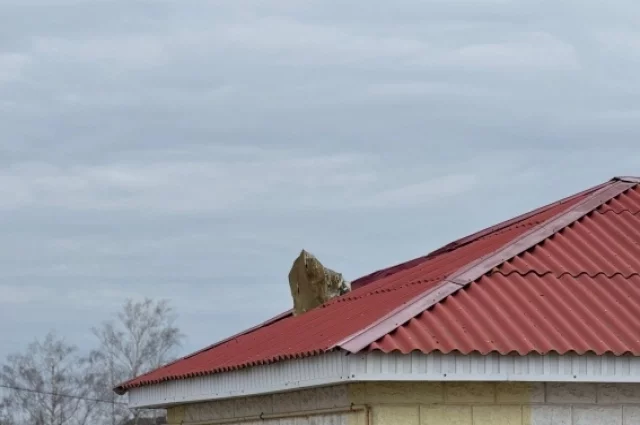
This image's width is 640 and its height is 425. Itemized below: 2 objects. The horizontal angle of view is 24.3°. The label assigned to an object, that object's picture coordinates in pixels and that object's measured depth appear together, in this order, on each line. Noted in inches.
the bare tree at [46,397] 2704.2
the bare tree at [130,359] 2564.0
